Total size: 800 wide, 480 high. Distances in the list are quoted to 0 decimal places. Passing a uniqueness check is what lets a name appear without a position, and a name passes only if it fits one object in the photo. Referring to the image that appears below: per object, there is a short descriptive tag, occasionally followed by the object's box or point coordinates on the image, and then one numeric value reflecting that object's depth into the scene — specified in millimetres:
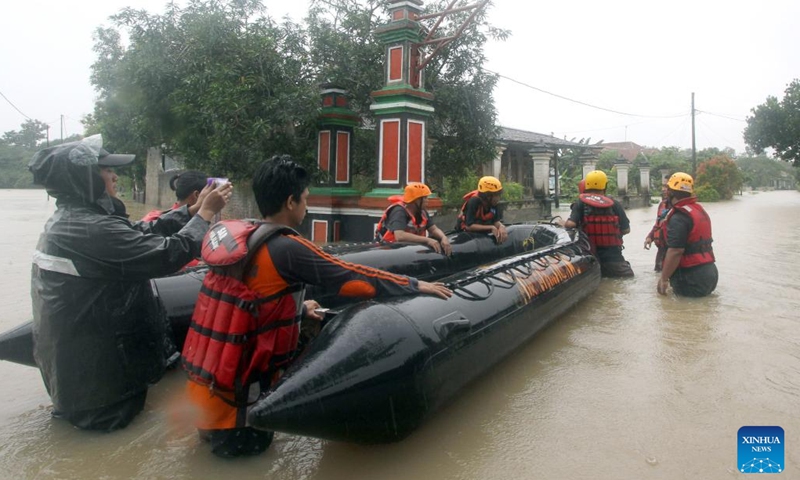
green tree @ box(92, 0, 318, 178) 9594
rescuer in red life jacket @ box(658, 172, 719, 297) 5605
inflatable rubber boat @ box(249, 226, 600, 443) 2293
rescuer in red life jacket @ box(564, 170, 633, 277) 7023
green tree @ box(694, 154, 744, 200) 30339
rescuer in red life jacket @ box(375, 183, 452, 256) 5324
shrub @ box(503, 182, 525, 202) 17516
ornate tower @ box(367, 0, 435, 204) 9320
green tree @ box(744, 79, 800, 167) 27861
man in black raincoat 2570
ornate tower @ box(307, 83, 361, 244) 10281
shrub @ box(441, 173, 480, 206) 13016
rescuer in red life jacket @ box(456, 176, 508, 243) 6164
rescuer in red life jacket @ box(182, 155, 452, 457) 2342
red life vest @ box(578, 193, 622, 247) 6992
